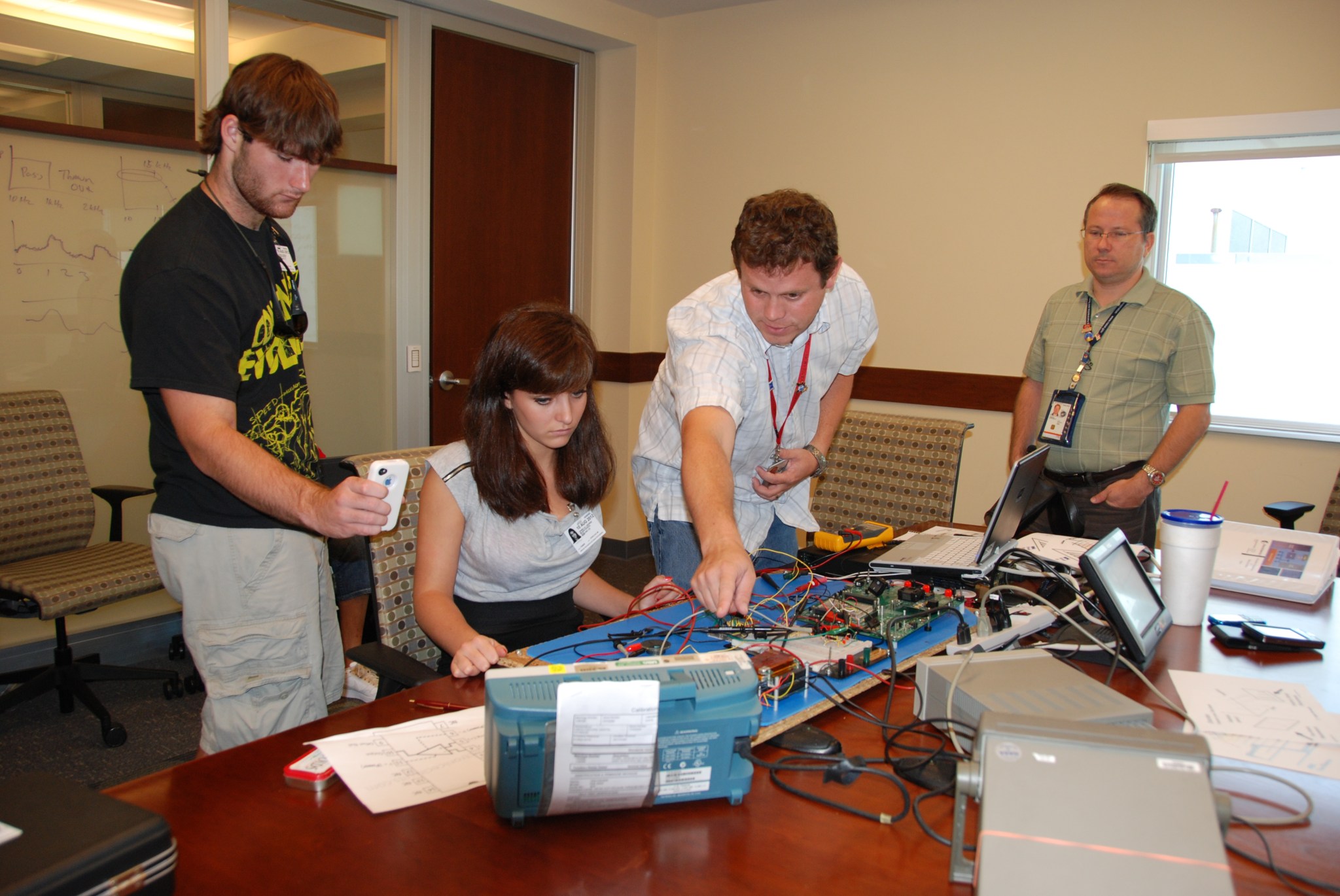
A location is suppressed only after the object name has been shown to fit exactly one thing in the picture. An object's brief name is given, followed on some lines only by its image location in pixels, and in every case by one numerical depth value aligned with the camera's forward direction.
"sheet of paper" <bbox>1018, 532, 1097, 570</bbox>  2.11
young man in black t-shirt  1.59
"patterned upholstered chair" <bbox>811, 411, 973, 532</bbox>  2.98
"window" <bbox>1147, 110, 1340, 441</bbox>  3.47
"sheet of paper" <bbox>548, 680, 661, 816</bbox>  0.99
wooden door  4.27
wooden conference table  0.96
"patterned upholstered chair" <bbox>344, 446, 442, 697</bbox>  1.84
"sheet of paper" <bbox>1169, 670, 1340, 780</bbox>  1.26
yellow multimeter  2.12
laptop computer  1.85
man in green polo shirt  2.95
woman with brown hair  1.79
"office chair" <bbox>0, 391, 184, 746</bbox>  2.80
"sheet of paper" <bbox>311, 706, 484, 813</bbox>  1.12
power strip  1.54
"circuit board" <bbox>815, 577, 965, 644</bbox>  1.59
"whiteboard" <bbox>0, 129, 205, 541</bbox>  3.06
